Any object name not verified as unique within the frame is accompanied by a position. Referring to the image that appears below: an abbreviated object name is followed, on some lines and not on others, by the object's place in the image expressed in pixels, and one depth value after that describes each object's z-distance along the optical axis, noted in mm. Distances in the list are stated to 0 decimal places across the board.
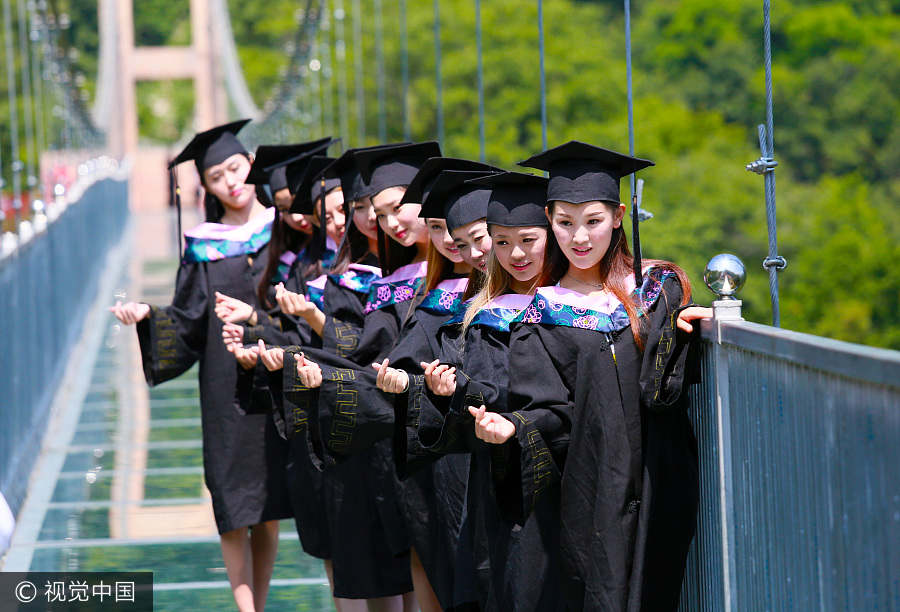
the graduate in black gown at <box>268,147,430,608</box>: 9227
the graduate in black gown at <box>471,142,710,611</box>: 6695
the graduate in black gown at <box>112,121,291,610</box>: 10844
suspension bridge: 4707
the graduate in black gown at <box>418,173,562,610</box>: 7102
